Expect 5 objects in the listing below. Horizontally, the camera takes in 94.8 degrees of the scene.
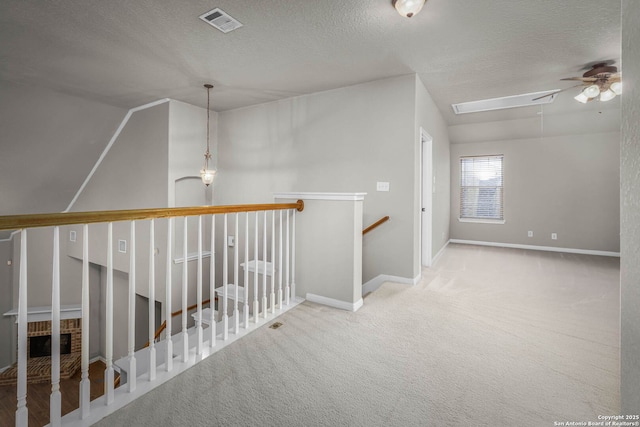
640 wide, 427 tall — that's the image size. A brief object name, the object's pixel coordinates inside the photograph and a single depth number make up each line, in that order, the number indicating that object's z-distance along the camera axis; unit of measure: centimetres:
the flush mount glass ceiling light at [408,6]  215
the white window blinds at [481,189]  633
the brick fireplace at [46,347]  602
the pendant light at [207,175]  401
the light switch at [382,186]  371
